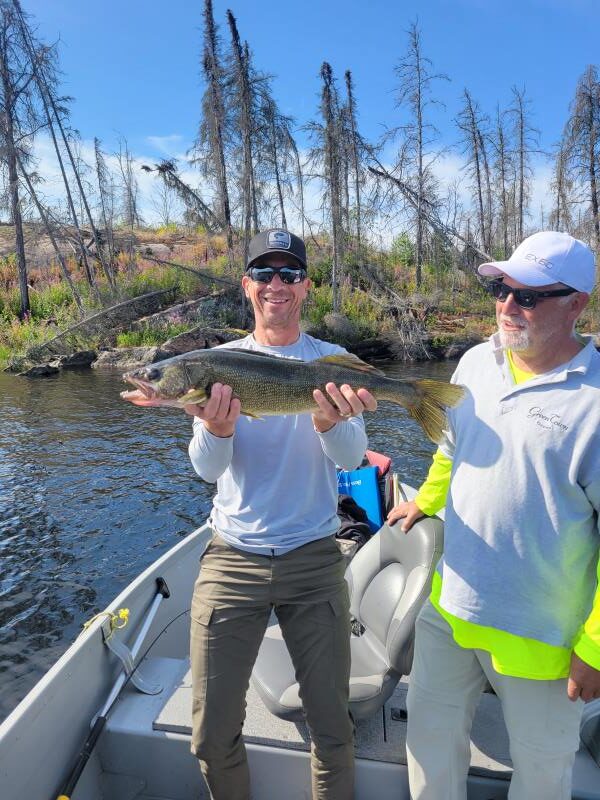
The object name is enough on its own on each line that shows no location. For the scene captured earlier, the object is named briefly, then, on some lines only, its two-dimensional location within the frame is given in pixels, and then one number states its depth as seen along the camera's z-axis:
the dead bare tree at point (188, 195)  29.16
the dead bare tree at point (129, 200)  36.34
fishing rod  2.72
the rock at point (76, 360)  22.94
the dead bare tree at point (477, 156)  35.22
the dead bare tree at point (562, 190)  31.64
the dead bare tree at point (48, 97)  25.39
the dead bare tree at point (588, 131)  28.31
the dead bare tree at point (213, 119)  28.41
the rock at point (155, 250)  33.75
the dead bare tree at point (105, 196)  32.12
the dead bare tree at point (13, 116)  25.48
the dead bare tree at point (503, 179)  37.59
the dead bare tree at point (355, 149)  28.48
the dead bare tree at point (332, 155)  26.80
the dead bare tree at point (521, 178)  36.28
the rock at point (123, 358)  22.99
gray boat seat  2.92
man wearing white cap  2.13
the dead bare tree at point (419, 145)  29.64
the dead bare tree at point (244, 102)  27.48
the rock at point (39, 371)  21.50
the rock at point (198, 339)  23.16
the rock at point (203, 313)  26.36
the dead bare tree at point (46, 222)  26.12
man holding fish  2.45
